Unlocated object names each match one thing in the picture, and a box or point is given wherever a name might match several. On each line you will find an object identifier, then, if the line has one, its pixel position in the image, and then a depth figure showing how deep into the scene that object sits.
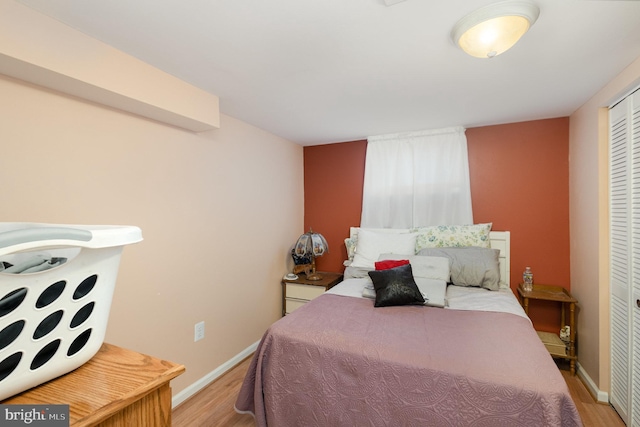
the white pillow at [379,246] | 2.95
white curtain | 2.98
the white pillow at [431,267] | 2.43
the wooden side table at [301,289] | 3.04
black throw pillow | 2.06
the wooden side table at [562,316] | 2.41
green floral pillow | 2.77
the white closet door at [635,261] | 1.76
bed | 1.22
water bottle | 2.64
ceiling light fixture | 1.21
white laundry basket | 0.53
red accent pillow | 2.48
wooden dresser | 0.56
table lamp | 3.30
